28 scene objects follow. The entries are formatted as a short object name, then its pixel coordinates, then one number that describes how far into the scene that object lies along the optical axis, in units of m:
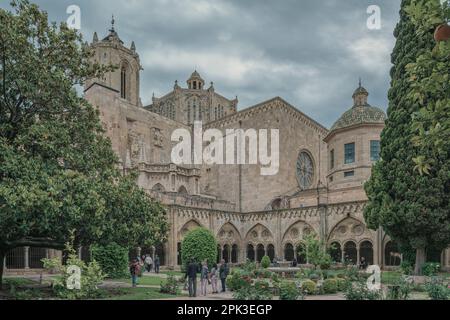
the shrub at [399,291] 13.73
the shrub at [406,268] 24.62
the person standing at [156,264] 29.93
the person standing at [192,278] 16.64
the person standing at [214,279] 19.04
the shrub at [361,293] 13.32
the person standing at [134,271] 19.14
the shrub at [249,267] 26.33
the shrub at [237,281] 17.81
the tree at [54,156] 13.66
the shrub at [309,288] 17.73
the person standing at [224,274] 18.84
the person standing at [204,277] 18.08
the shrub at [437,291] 14.05
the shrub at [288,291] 14.33
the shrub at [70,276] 14.42
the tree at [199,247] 29.05
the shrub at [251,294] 12.64
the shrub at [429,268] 22.62
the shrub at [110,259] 24.16
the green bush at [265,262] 32.08
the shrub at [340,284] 18.68
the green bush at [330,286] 18.28
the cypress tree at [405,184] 22.75
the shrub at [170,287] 17.47
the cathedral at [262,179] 35.31
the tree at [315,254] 27.52
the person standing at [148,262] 30.81
